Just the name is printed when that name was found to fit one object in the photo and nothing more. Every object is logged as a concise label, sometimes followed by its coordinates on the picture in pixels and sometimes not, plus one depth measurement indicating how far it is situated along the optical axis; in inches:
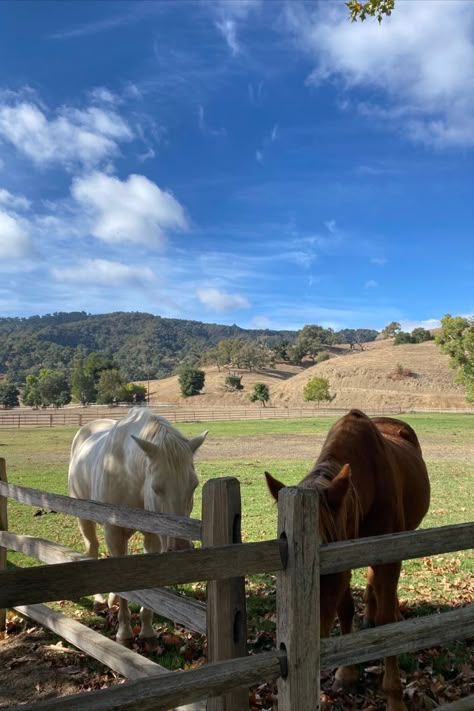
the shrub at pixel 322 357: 5861.2
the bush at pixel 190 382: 4141.2
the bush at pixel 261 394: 3494.1
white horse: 163.6
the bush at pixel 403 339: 5403.5
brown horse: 130.3
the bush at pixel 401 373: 3858.3
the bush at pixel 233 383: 4364.4
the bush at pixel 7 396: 3791.8
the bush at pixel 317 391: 3294.8
